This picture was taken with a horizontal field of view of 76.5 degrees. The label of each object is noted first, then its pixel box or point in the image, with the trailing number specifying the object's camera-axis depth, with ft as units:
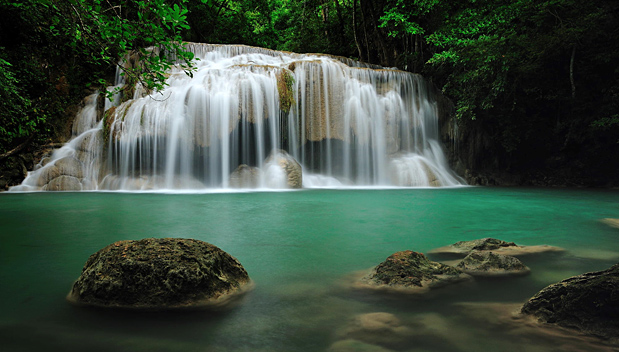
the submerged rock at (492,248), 14.95
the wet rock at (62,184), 44.11
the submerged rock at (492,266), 11.78
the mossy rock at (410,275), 10.48
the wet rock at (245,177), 46.03
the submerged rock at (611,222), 22.47
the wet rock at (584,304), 7.36
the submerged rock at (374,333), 7.24
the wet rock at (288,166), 46.01
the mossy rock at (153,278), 9.07
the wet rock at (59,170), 44.65
